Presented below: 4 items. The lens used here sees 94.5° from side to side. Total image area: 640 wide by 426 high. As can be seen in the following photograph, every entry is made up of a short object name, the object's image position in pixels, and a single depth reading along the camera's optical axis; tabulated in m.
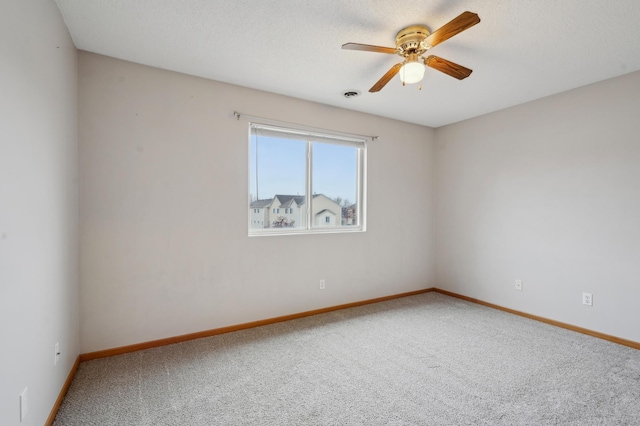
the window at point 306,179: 3.25
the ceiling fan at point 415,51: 1.95
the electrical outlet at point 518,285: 3.56
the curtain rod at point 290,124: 3.03
